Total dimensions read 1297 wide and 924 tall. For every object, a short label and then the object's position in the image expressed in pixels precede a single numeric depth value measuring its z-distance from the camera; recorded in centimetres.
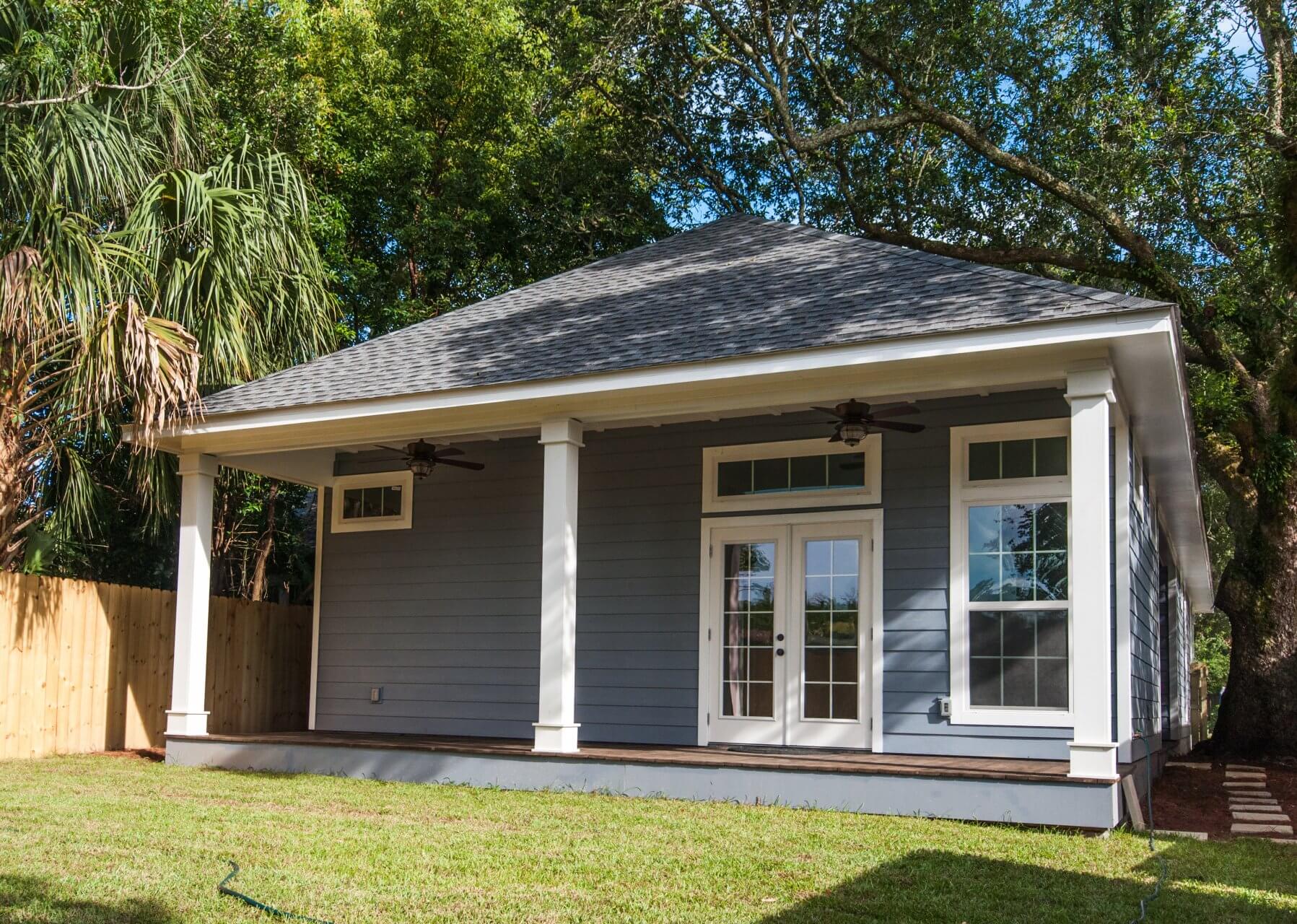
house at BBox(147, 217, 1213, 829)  723
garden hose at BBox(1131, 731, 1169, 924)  471
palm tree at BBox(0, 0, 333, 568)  925
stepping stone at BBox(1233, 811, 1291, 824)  824
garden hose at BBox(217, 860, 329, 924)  424
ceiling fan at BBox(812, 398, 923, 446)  805
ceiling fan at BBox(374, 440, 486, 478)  991
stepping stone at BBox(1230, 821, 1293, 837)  753
